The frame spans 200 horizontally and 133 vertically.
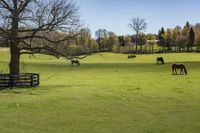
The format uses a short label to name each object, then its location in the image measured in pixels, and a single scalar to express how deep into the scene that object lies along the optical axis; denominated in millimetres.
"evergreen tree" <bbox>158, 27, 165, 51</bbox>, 196250
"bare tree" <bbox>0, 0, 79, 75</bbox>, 36188
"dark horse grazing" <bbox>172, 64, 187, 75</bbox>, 53688
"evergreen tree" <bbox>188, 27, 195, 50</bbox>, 186375
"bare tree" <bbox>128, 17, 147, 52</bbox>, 193375
